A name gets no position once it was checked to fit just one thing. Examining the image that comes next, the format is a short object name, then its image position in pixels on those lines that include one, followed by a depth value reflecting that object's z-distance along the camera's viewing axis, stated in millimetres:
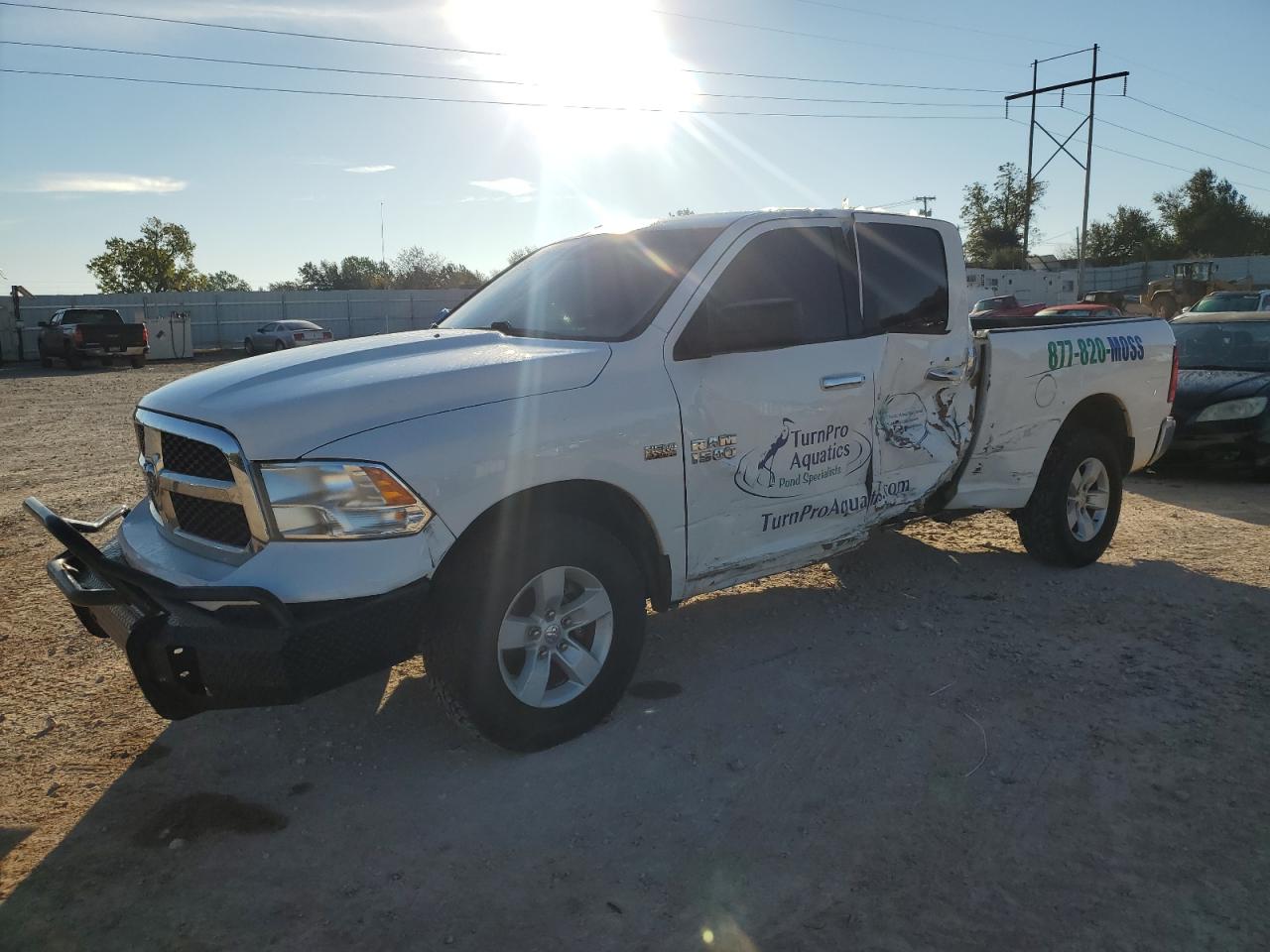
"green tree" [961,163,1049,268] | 66862
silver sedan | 33906
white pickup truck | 2922
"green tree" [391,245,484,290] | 64819
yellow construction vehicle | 33500
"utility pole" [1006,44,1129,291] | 41688
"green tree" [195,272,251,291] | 90319
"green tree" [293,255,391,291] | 70812
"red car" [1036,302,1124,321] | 16703
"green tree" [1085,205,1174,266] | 78125
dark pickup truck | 26359
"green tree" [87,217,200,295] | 67000
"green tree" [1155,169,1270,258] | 76250
